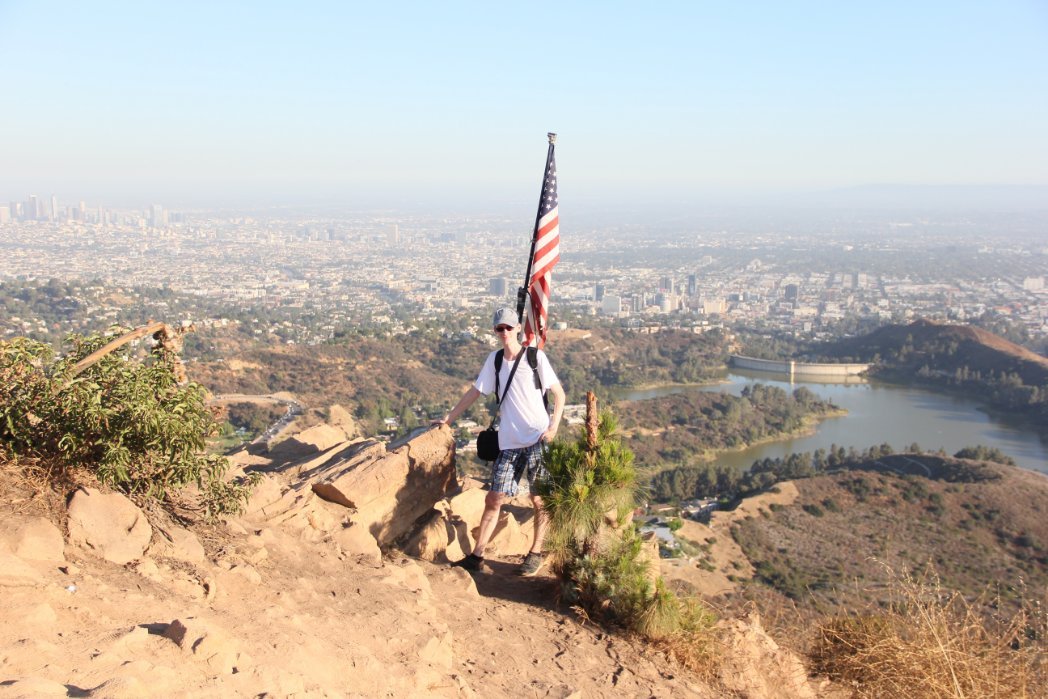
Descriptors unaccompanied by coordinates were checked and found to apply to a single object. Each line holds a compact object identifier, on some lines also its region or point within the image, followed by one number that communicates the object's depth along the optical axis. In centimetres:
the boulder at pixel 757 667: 416
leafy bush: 366
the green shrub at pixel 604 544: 429
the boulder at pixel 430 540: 523
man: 475
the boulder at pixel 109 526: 351
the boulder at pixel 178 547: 370
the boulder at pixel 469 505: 586
